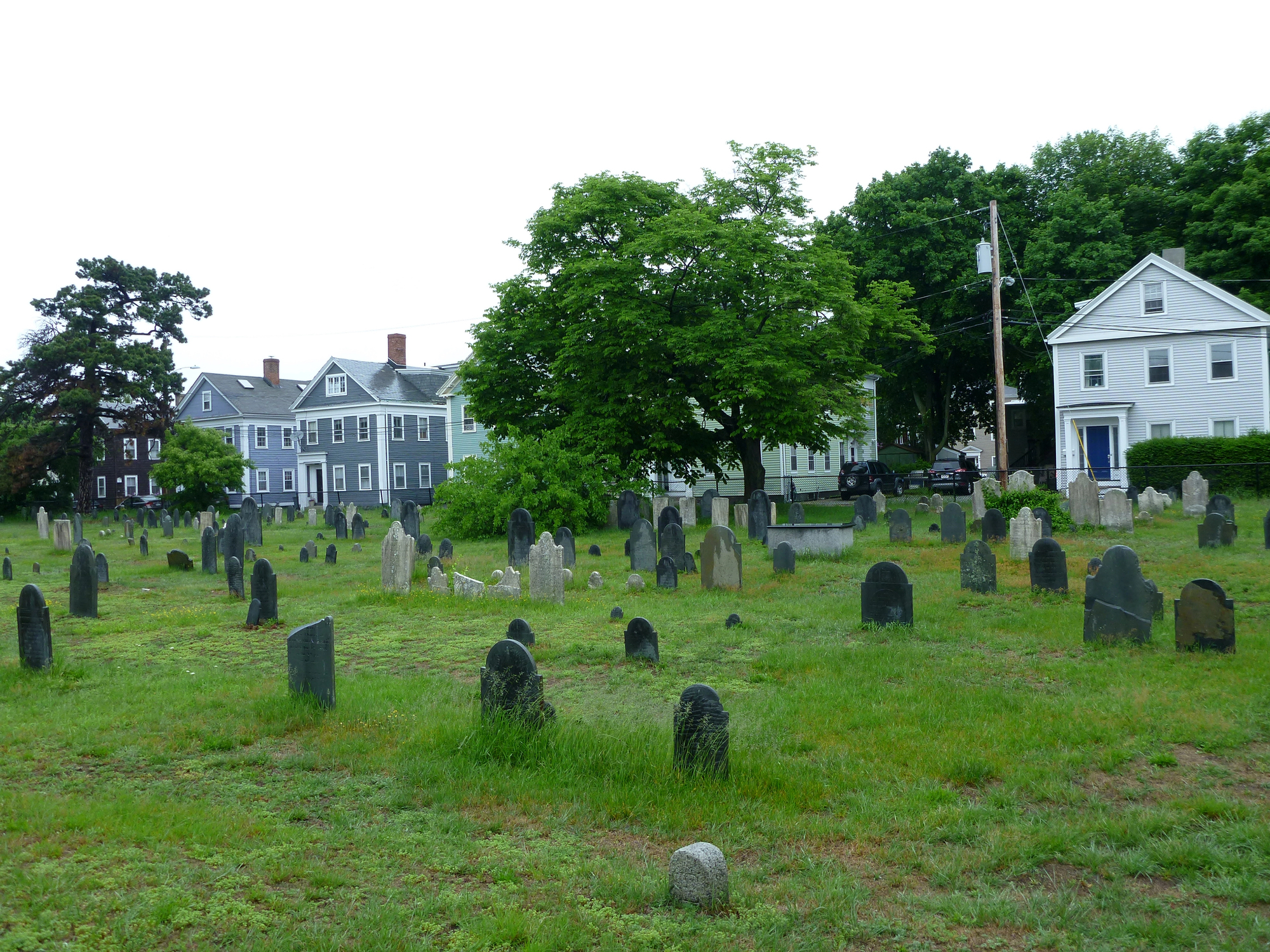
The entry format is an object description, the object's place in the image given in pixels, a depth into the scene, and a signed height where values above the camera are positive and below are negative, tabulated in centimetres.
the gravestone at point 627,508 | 2753 -58
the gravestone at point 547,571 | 1321 -110
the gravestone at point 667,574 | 1450 -131
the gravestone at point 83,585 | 1295 -109
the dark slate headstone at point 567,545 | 1728 -101
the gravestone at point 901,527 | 2056 -100
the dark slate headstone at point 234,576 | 1460 -116
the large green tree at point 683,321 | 2808 +508
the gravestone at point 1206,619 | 870 -133
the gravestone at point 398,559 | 1418 -95
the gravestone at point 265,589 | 1202 -113
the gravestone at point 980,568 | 1301 -121
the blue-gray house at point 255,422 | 5675 +449
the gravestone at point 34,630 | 892 -117
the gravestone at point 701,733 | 574 -147
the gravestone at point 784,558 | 1567 -121
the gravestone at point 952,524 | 1977 -94
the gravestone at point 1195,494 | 2395 -56
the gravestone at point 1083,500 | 2159 -57
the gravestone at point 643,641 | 938 -149
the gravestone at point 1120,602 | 935 -125
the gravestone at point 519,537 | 1817 -87
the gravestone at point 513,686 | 648 -132
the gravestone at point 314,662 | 756 -129
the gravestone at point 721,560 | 1431 -112
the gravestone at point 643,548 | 1672 -106
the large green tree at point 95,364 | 4444 +642
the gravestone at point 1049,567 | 1241 -117
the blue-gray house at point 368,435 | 5231 +330
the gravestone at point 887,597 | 1077 -130
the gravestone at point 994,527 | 1897 -98
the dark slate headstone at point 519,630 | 915 -132
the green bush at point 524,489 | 2533 +4
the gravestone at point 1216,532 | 1677 -106
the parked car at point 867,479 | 3934 +5
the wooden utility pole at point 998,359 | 2797 +346
